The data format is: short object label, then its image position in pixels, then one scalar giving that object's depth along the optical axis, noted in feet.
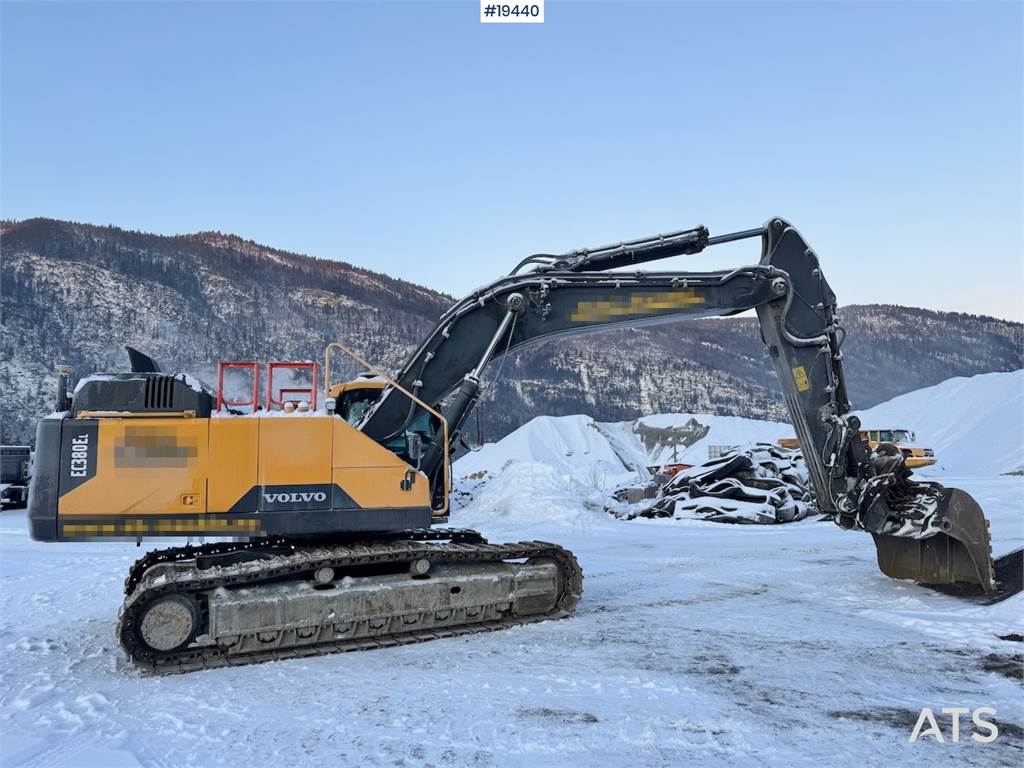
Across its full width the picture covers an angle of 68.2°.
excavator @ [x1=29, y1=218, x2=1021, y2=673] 19.24
